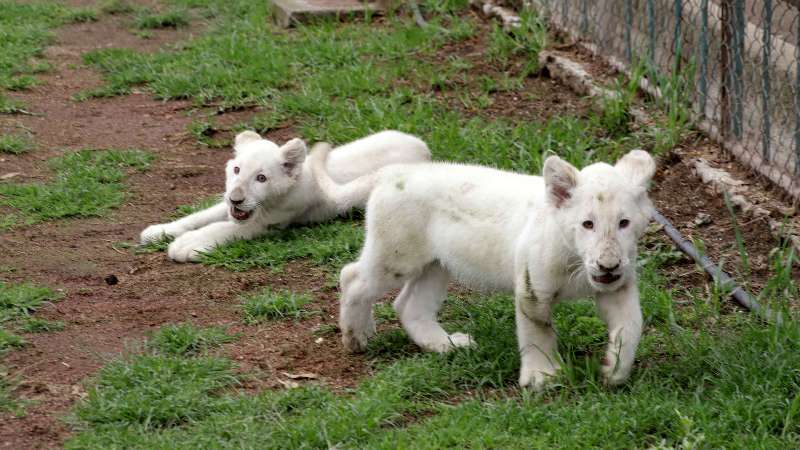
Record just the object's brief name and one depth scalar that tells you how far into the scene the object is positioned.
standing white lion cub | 9.90
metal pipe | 11.33
